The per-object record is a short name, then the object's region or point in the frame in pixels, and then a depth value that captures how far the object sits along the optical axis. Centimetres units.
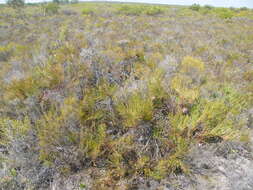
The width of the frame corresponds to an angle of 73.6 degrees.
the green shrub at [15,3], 2009
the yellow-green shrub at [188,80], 250
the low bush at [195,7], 2063
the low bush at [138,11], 1608
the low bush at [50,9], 1733
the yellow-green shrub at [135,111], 215
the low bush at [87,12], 1618
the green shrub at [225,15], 1316
